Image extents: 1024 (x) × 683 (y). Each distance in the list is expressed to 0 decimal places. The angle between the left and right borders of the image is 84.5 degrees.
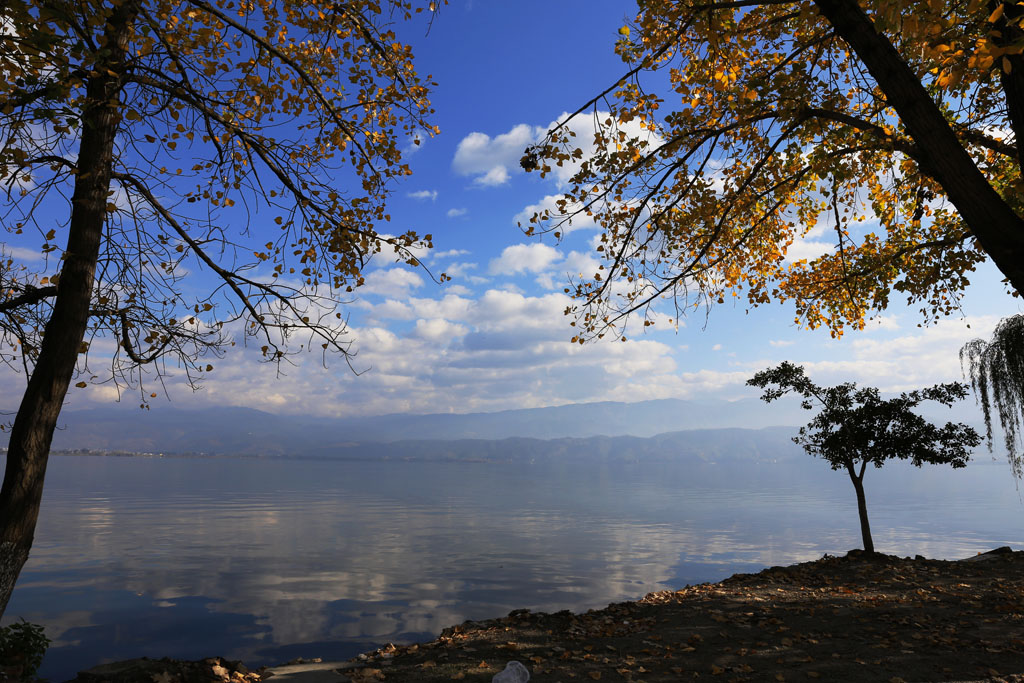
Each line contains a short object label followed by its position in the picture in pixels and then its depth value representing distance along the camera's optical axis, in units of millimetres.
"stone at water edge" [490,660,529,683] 7359
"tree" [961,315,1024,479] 17438
